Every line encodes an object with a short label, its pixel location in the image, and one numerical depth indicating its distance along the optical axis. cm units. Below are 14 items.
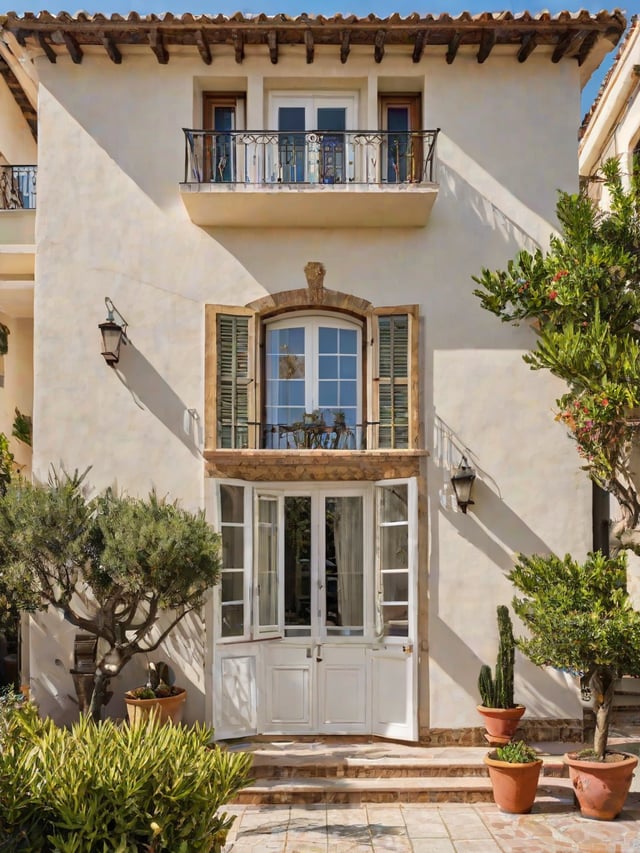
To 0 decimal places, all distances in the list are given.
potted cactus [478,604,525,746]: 916
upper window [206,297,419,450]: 990
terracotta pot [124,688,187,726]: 879
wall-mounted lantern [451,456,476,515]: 957
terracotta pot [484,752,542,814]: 802
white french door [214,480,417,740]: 969
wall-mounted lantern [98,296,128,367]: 961
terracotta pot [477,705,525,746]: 914
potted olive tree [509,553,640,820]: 754
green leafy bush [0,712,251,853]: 552
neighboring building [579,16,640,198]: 1223
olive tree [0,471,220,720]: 812
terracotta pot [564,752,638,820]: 784
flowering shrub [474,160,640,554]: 739
